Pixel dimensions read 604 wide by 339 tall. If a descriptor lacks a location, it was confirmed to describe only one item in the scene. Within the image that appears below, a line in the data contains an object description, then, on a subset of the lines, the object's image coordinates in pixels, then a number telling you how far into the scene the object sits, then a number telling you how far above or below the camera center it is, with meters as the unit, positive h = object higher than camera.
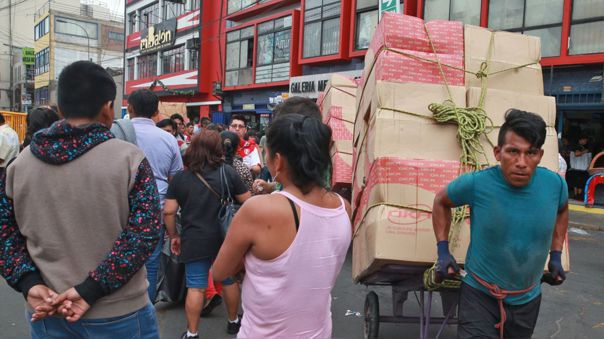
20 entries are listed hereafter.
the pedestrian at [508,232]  2.32 -0.46
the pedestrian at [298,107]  2.87 +0.13
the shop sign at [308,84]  19.60 +1.88
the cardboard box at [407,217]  2.74 -0.48
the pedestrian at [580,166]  12.91 -0.62
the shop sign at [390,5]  7.42 +2.01
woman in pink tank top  1.75 -0.42
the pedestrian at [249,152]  6.74 -0.37
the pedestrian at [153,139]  3.79 -0.14
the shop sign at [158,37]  30.69 +5.73
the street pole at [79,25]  50.21 +9.78
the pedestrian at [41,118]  4.40 -0.02
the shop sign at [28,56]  45.22 +5.59
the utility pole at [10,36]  50.70 +9.04
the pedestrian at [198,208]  3.70 -0.66
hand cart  2.92 -1.12
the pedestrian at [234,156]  4.75 -0.30
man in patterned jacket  1.76 -0.39
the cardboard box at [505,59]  3.21 +0.54
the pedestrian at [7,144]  6.38 -0.40
